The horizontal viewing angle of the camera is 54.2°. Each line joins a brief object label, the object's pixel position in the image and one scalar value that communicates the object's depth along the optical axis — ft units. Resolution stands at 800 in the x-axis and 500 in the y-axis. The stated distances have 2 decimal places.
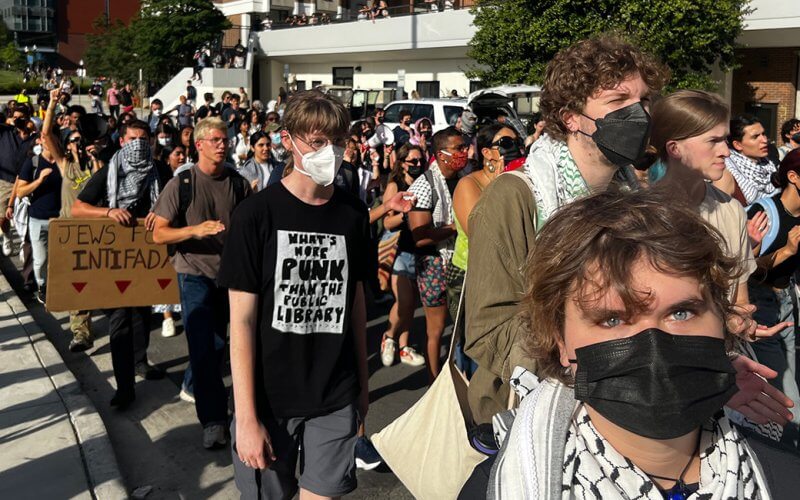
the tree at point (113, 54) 153.89
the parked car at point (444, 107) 50.11
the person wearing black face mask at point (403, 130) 44.99
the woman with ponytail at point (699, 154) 9.78
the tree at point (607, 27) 62.69
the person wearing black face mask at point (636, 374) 4.54
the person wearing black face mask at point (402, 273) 20.17
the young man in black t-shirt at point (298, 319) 9.76
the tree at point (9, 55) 217.36
